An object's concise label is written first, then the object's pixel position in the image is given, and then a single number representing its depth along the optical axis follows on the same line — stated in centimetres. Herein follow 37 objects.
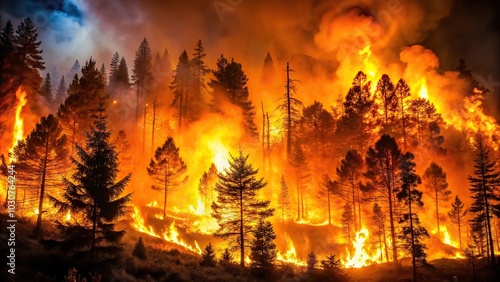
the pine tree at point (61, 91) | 8860
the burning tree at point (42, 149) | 2786
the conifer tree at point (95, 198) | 1781
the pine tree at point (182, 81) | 6005
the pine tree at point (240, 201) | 2935
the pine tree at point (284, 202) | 4325
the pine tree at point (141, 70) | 7356
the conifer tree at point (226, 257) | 2681
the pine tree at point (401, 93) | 5380
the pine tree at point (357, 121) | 5075
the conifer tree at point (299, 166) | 4825
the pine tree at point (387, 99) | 5225
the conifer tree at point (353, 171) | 4100
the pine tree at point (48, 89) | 7524
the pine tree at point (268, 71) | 7981
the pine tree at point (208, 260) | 2453
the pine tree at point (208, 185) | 4284
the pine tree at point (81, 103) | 4009
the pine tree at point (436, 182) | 4669
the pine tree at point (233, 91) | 5516
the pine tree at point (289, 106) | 4353
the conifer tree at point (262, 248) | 2428
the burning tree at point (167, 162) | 4034
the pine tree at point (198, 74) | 6019
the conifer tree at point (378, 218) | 3594
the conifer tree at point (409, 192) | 2851
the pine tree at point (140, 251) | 2317
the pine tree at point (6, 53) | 3852
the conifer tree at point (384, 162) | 3247
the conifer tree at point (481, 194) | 3550
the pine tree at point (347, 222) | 3850
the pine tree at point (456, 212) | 4519
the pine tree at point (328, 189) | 4206
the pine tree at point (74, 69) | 11212
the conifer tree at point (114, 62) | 8719
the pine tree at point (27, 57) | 4062
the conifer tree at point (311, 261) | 2616
